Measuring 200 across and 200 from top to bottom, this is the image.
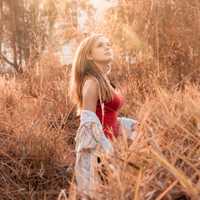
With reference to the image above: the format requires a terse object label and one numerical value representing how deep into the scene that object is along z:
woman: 3.48
